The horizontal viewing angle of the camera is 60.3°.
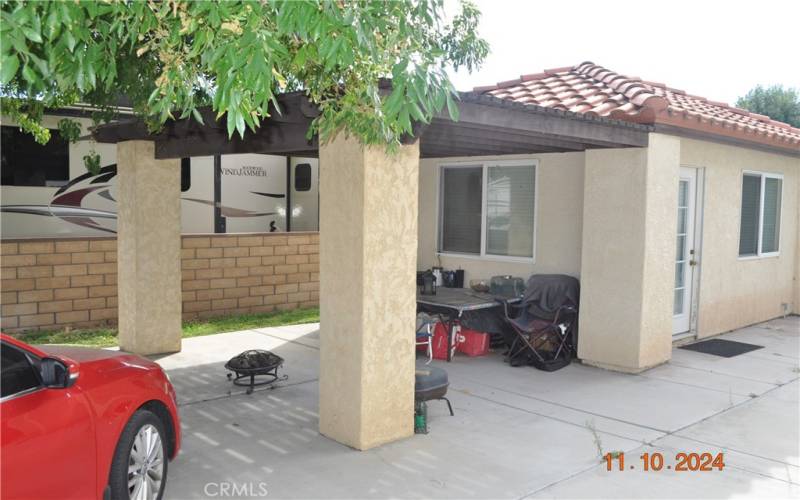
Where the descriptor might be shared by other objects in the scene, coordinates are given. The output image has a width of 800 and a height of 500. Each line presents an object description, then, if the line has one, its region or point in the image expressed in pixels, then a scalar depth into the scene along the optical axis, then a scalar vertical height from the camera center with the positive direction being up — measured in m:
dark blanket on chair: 8.23 -0.98
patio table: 8.07 -1.11
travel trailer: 9.39 +0.21
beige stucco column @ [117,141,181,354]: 8.12 -0.54
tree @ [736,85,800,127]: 27.55 +4.59
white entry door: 8.89 -0.48
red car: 3.02 -1.09
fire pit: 6.65 -1.55
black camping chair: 7.78 -1.28
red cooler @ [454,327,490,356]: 8.44 -1.60
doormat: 8.66 -1.71
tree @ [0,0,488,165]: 2.61 +0.69
